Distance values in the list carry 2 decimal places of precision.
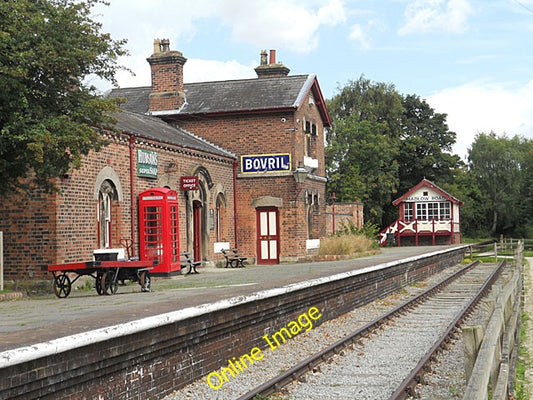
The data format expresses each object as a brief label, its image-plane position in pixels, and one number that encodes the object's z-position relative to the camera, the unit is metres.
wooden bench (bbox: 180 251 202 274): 22.45
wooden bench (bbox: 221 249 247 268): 26.77
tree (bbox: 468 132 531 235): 71.38
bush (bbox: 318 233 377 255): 30.38
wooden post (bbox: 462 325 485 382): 6.21
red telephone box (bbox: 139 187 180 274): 19.75
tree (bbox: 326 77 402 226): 55.41
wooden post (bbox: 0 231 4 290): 16.28
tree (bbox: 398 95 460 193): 64.75
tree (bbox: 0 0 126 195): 13.70
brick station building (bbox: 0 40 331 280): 22.80
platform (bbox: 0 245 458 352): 7.38
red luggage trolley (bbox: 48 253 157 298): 15.21
